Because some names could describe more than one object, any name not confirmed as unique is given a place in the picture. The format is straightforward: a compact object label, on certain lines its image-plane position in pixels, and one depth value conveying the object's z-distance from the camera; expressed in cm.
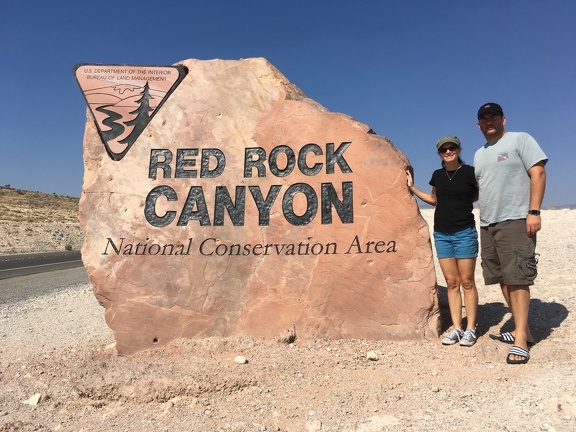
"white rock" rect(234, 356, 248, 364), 419
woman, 426
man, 383
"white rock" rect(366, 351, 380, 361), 417
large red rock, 461
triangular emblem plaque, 511
